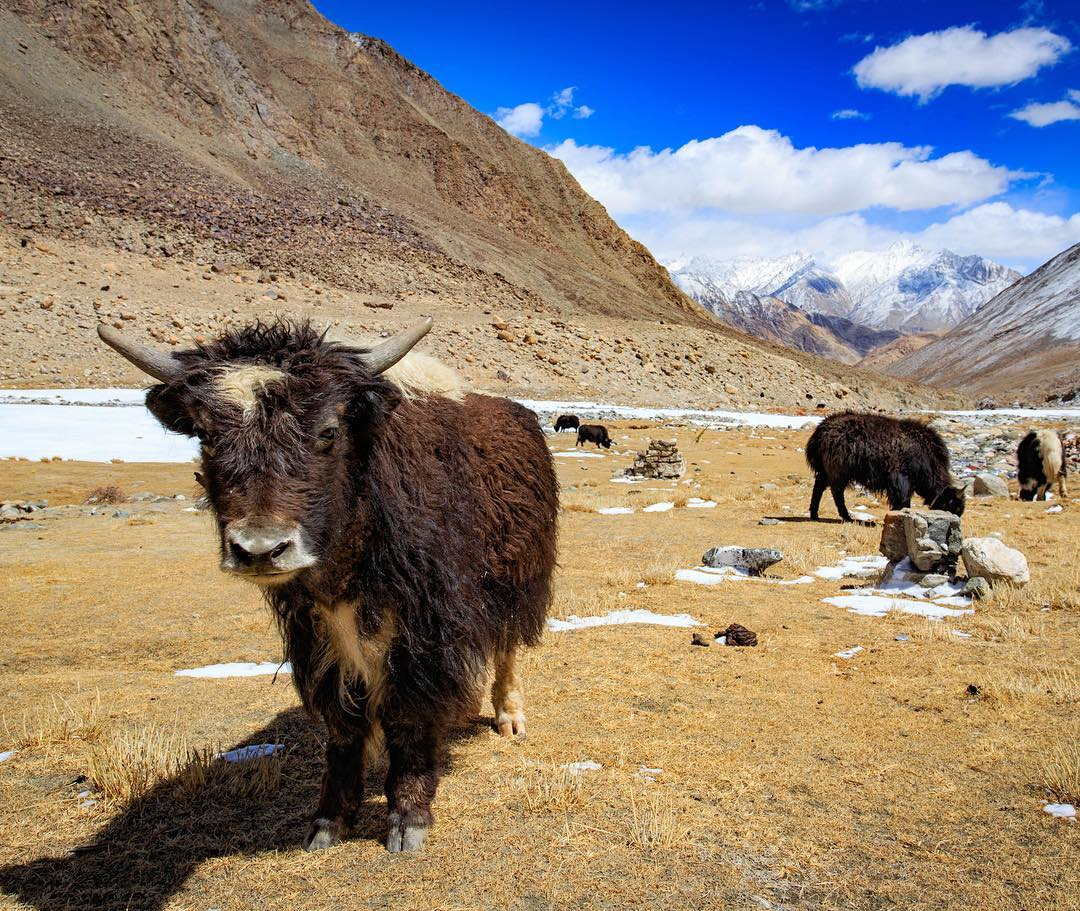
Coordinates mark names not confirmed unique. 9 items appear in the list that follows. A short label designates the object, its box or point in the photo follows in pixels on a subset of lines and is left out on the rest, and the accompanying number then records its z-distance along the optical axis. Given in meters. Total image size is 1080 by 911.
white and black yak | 13.70
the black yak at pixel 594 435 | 23.41
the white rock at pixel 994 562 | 6.98
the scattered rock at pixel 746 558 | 8.34
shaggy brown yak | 2.80
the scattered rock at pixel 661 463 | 17.28
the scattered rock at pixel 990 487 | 14.57
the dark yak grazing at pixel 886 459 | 11.80
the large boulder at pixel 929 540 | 7.52
